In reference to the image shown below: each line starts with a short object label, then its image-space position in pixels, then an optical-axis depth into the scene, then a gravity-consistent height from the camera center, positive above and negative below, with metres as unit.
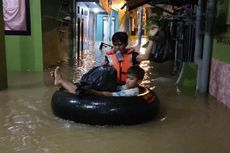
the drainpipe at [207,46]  4.83 -0.16
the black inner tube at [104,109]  3.38 -0.92
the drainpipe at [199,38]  5.38 -0.01
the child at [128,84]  3.53 -0.65
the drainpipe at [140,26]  15.53 +0.65
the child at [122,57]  3.79 -0.28
